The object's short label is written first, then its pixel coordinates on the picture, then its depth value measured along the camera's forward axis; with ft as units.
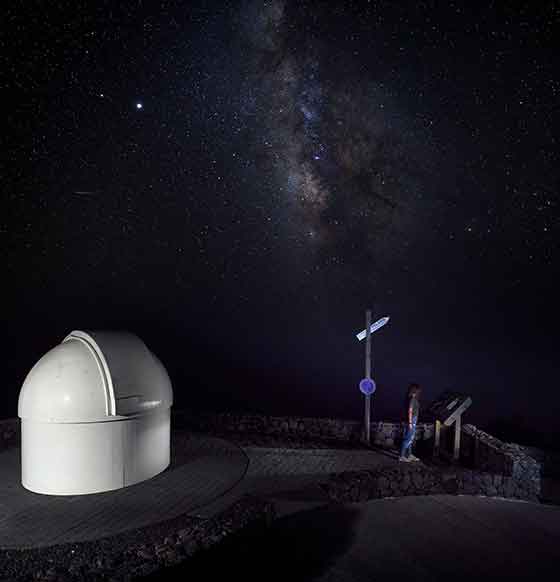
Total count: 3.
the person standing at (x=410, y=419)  33.06
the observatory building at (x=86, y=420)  25.16
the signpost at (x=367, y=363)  36.78
